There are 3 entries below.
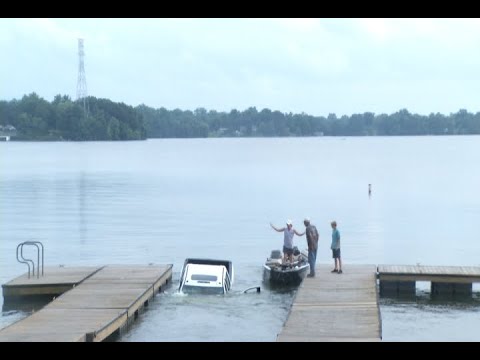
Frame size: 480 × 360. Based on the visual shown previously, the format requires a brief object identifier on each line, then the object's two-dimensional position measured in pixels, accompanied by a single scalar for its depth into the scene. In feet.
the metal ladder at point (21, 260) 90.59
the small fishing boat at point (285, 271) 95.25
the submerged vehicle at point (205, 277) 90.38
